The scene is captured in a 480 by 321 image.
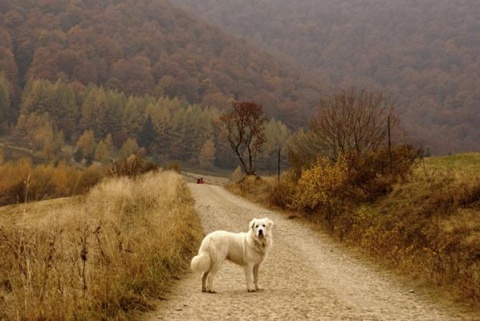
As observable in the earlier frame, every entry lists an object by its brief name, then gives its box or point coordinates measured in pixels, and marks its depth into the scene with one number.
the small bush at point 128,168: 35.28
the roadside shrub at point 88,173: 90.70
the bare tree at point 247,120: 50.03
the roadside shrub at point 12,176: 67.88
